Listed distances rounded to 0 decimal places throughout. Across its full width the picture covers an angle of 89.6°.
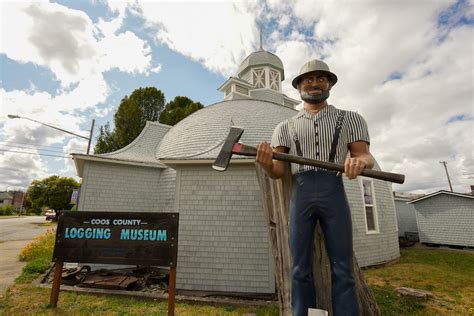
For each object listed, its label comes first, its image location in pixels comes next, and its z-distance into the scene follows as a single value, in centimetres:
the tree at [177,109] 2350
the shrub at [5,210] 5321
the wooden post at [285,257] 251
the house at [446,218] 1556
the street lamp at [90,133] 1320
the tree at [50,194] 3594
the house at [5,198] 7956
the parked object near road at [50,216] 3897
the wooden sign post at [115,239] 538
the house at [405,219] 2152
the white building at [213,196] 691
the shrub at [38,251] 1024
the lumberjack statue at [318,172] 200
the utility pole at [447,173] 3378
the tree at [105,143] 2186
